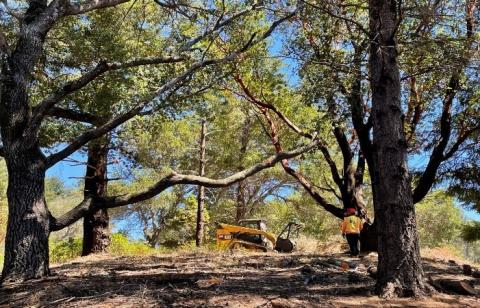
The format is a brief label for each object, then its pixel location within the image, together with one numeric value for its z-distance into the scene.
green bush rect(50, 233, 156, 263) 16.48
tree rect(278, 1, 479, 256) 7.38
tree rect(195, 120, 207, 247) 18.38
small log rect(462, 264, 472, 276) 8.81
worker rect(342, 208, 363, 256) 12.26
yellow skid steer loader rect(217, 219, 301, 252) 15.77
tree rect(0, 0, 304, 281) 7.22
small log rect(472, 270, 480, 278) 8.46
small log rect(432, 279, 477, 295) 6.29
